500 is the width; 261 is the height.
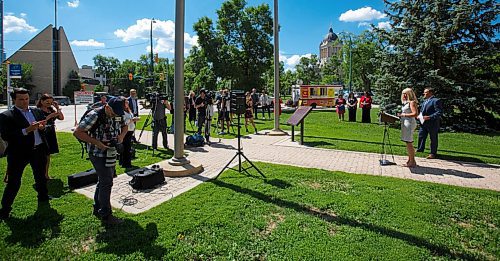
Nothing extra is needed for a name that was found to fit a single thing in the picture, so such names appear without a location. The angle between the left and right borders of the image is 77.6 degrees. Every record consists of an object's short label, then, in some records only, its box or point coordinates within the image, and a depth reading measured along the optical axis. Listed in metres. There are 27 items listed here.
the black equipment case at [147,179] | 5.82
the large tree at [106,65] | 107.56
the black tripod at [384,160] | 7.97
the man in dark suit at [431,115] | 8.28
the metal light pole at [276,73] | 12.34
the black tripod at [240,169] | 6.72
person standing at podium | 7.31
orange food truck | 33.03
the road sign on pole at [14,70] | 15.27
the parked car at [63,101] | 48.93
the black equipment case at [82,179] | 5.84
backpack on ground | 10.51
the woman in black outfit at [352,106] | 18.38
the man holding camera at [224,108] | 12.84
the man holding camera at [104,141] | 3.96
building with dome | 147.50
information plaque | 10.70
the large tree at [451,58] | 14.24
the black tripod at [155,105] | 9.51
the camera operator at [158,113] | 9.43
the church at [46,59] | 69.62
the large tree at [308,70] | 87.88
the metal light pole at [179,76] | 6.78
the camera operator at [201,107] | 11.02
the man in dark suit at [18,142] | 4.48
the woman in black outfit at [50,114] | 6.14
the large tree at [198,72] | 34.38
